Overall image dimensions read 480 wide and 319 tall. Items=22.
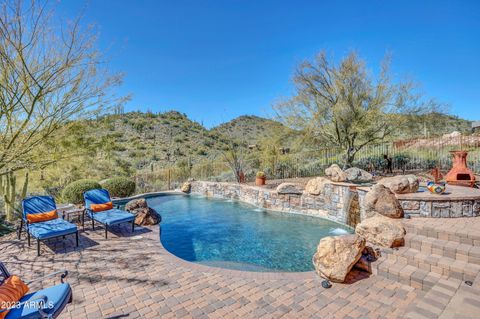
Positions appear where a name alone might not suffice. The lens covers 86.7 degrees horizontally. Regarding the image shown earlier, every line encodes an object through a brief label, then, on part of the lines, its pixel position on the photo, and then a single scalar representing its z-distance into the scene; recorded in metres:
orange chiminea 7.18
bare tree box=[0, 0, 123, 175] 4.45
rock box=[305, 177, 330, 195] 8.90
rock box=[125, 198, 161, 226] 7.09
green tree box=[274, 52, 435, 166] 11.49
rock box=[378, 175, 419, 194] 6.16
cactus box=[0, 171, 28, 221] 7.83
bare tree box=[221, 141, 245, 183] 13.56
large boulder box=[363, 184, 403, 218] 5.48
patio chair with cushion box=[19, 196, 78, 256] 5.20
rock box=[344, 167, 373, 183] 10.00
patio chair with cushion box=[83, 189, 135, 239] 6.22
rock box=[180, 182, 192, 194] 14.20
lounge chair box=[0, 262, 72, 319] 2.42
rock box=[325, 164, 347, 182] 8.94
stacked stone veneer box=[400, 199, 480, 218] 5.25
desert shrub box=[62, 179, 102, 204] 10.00
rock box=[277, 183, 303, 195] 9.60
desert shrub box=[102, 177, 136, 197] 12.03
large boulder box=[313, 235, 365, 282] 3.82
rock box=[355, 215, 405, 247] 4.51
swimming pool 5.41
